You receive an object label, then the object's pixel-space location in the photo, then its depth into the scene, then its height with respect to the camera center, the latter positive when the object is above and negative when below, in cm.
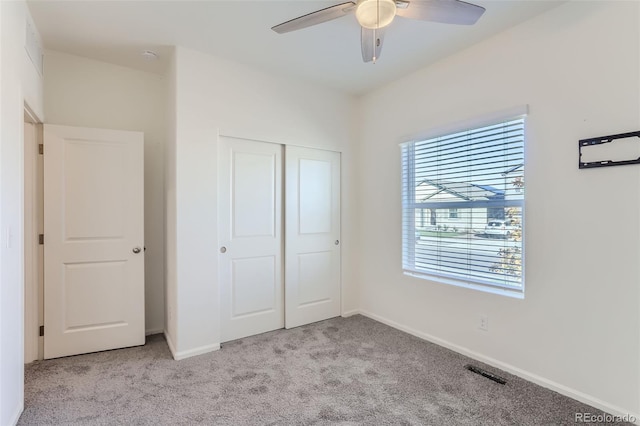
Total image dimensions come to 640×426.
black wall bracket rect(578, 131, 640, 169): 186 +42
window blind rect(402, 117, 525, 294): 243 +3
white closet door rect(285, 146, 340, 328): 337 -28
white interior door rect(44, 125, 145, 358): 268 -26
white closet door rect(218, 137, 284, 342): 299 -26
